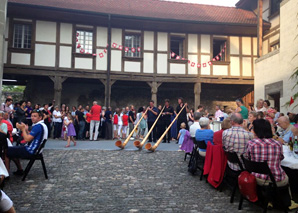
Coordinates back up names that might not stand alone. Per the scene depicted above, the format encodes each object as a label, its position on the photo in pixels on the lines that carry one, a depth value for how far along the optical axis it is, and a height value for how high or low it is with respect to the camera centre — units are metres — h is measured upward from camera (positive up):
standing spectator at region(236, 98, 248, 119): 7.77 +0.25
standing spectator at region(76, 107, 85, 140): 11.53 -0.27
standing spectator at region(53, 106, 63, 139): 11.72 -0.27
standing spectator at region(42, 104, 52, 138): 11.38 -0.02
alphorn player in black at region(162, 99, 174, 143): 10.42 +0.02
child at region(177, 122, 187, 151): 8.69 -0.51
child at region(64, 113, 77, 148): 9.07 -0.43
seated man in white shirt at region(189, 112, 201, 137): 6.81 -0.19
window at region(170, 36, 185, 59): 16.61 +4.30
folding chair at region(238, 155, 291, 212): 3.79 -0.97
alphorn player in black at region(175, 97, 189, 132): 10.22 +0.05
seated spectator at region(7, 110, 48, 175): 5.33 -0.46
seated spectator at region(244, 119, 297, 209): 3.92 -0.50
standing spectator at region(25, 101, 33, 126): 10.95 +0.11
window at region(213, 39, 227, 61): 16.83 +4.31
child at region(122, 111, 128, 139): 12.35 -0.33
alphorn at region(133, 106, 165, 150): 8.34 -0.82
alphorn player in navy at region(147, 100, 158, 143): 10.52 +0.07
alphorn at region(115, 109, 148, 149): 8.49 -0.87
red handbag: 3.97 -0.97
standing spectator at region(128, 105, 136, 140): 12.51 +0.03
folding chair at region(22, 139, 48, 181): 5.35 -0.82
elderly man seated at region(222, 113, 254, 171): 4.59 -0.33
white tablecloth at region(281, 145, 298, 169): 4.13 -0.63
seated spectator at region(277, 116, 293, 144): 5.38 -0.18
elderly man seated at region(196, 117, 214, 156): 5.81 -0.32
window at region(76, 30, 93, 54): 15.52 +4.20
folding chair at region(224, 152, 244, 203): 4.36 -0.87
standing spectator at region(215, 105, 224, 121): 11.33 +0.11
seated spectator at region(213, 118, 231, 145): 5.21 -0.27
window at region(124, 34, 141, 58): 16.01 +4.21
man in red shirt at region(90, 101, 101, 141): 10.60 +0.00
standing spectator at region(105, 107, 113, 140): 11.75 -0.37
